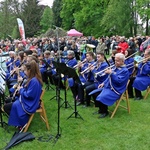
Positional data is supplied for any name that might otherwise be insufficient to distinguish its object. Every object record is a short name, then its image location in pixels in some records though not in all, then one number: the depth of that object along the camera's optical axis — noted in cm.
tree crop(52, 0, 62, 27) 5372
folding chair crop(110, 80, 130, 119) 611
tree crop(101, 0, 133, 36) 3566
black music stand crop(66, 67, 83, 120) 520
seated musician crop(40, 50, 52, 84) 983
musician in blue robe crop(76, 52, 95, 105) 730
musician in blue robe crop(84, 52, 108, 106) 686
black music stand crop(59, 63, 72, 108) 523
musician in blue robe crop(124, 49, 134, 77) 821
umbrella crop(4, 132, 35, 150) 466
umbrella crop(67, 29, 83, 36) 2994
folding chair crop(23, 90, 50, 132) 516
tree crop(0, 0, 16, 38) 3938
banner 1713
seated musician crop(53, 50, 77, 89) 891
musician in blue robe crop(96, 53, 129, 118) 591
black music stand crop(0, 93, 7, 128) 560
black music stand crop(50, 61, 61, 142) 502
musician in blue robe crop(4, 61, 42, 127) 510
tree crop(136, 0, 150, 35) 2935
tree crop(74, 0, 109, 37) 4012
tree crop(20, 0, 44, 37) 4722
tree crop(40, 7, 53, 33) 5308
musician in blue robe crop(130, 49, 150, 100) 746
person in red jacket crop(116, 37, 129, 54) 1078
